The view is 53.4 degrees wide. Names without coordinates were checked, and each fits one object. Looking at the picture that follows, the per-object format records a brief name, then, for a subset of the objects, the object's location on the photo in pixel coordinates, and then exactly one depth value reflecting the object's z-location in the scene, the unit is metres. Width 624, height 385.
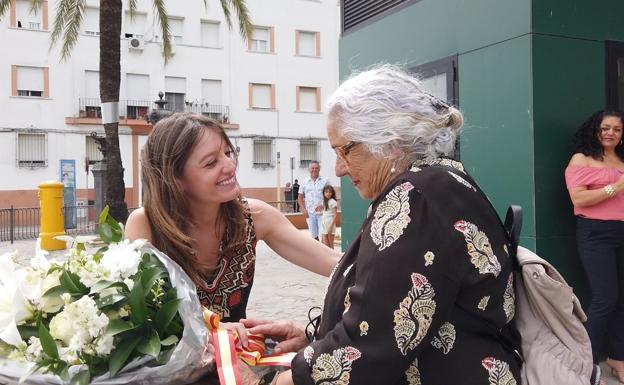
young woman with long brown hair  2.17
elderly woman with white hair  1.42
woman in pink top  4.18
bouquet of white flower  1.40
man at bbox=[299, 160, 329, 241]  11.07
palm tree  11.77
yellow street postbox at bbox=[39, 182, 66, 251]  13.87
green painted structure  4.53
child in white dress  10.91
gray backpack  1.56
